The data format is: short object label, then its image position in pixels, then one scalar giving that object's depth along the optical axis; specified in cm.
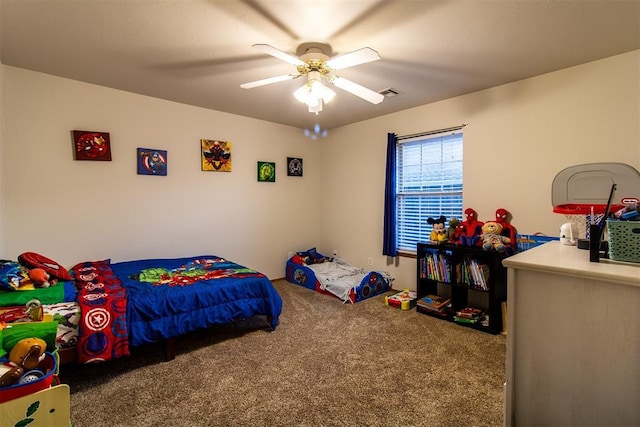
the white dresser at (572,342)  94
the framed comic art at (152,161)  336
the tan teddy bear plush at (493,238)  279
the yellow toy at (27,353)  132
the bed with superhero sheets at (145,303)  192
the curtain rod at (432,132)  339
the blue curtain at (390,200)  392
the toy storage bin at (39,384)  118
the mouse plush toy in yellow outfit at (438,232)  325
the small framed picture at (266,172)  432
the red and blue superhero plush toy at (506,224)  287
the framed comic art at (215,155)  382
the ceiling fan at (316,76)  218
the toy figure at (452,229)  326
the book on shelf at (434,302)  314
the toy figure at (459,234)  310
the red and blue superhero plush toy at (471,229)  300
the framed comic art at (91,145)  296
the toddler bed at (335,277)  366
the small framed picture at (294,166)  463
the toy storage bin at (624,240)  106
